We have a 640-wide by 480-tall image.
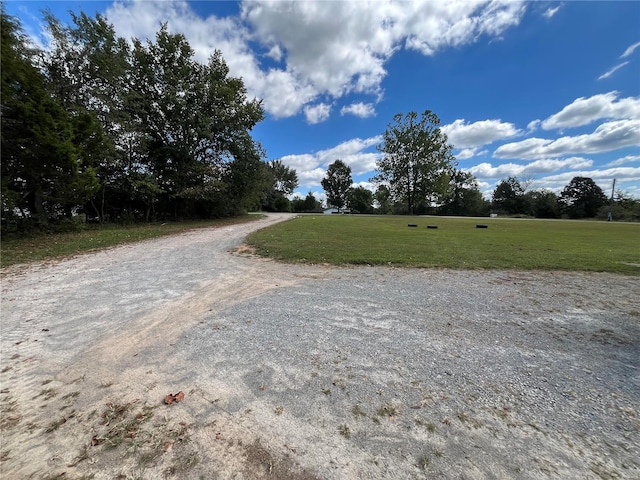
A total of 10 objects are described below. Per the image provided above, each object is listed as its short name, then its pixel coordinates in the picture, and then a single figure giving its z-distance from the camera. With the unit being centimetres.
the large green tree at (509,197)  5812
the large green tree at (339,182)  7969
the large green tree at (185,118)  2117
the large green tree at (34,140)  981
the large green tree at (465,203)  5784
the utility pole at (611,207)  4093
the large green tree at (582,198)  4944
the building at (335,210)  7743
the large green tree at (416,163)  4447
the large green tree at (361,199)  7662
